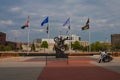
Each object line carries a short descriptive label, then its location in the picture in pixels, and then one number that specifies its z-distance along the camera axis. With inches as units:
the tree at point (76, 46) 2567.0
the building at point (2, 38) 2775.8
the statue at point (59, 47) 767.9
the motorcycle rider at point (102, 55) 561.1
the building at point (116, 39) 3202.0
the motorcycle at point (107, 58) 566.2
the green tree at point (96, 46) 2400.5
